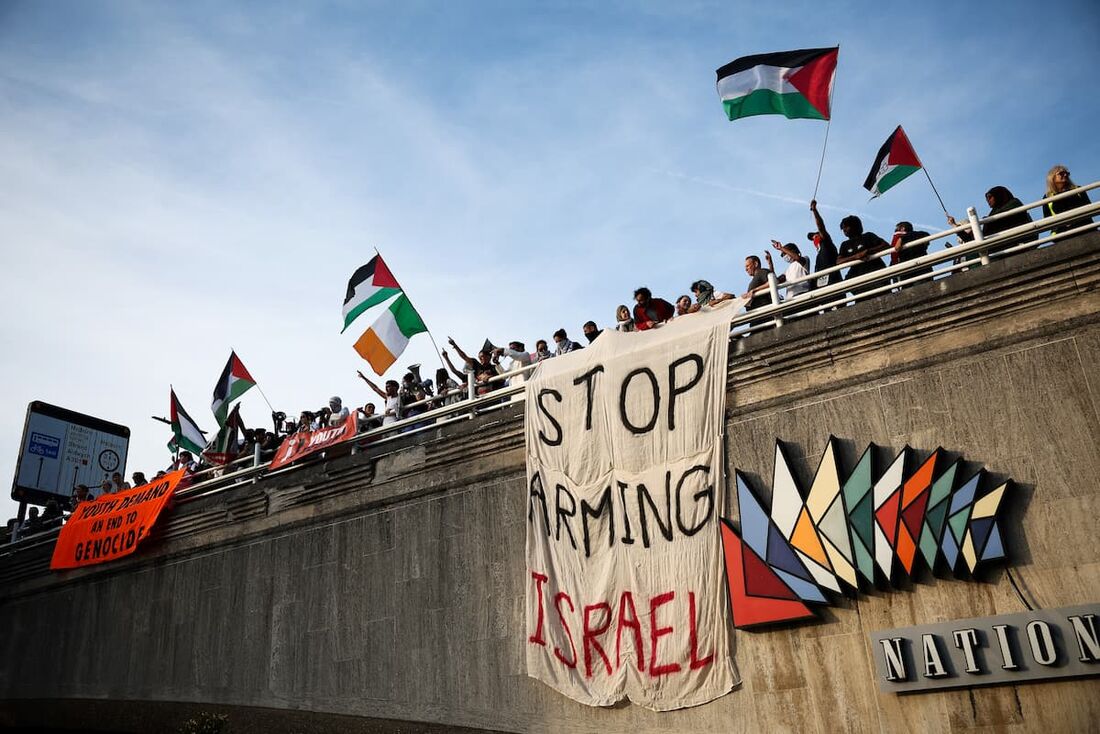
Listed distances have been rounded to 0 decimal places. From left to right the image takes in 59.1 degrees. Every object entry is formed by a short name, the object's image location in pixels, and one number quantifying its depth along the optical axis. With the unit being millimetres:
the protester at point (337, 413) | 16750
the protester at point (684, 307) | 13039
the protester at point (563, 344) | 14261
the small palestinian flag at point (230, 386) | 19312
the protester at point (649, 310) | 13508
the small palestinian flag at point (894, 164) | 12586
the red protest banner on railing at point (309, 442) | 16203
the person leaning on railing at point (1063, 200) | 10469
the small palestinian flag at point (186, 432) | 21073
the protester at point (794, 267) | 12477
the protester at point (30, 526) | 22836
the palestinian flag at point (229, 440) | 18917
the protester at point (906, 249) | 11328
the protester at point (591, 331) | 14125
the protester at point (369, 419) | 16250
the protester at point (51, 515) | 22281
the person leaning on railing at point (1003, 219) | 10805
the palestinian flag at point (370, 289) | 16812
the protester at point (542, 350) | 14539
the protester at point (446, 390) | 15102
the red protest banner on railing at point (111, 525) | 18750
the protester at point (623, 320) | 13672
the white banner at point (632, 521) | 11195
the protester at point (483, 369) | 14755
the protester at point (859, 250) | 11555
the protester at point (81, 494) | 21861
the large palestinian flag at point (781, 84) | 13055
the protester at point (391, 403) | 16047
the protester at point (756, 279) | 12758
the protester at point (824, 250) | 12172
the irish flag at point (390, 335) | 16500
